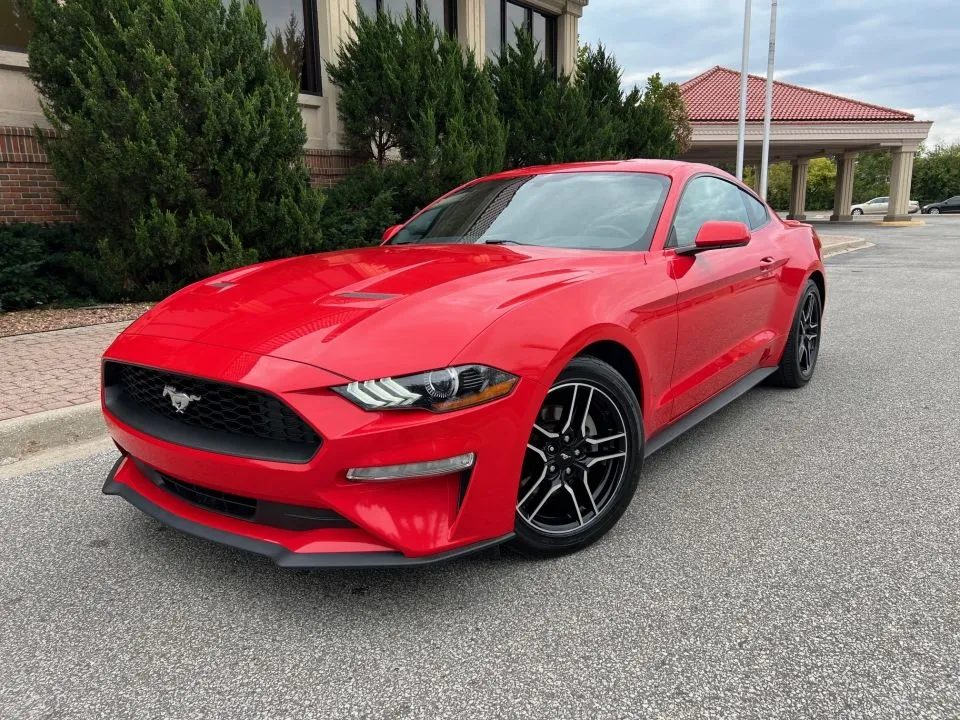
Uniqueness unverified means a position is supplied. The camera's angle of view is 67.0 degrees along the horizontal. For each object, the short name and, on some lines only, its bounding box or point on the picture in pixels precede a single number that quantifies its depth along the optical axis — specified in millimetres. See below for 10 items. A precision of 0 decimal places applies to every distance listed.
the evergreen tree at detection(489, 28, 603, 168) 12398
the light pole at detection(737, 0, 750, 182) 18438
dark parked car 50000
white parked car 49625
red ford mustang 2133
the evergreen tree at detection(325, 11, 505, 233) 9844
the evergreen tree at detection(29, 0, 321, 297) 7055
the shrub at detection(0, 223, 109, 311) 7246
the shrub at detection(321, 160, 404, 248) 9109
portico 27703
